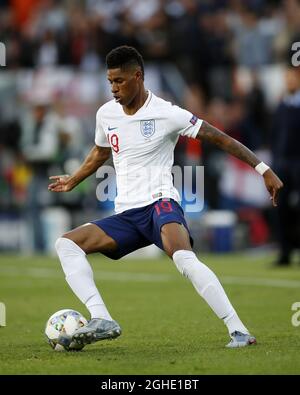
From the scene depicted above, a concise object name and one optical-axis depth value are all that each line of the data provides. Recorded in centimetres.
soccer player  1584
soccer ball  1622
